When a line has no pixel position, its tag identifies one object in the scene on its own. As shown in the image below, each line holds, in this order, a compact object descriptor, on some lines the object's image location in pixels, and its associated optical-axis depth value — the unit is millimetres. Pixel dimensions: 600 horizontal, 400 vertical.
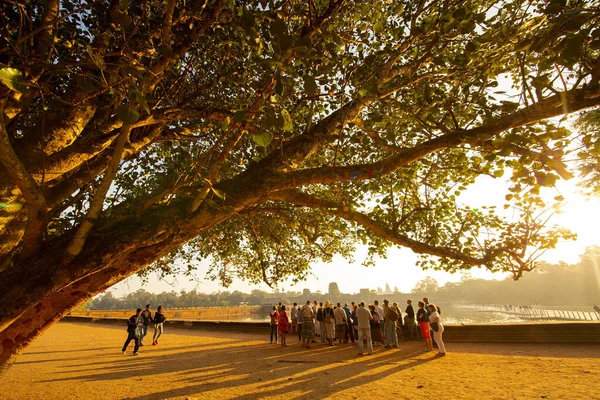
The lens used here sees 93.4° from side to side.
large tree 2691
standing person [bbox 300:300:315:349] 11258
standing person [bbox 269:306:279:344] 12453
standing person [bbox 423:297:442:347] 9814
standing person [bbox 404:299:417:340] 12398
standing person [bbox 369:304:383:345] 11102
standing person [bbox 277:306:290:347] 11793
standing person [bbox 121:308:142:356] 10266
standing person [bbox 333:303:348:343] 11930
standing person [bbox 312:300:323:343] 14234
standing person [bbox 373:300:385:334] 11294
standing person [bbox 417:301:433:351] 9867
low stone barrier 9875
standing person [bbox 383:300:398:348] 10500
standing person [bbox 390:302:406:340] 12336
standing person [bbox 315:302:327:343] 12344
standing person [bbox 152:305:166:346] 12898
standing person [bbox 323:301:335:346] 11820
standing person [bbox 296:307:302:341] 13373
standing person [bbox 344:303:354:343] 12438
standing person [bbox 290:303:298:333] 15159
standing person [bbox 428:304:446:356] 9156
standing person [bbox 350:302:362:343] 12428
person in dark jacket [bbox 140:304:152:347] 11736
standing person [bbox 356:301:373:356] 9625
